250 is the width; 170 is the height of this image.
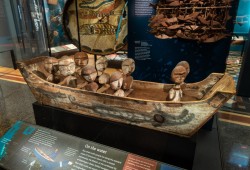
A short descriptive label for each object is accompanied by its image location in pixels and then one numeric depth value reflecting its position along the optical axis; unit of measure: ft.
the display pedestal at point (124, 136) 3.94
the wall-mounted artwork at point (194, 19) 4.24
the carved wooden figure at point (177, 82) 3.93
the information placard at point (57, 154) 3.55
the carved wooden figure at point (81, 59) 5.28
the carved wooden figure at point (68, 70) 4.90
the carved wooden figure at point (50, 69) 5.47
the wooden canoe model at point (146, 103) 3.52
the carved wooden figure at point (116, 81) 4.32
